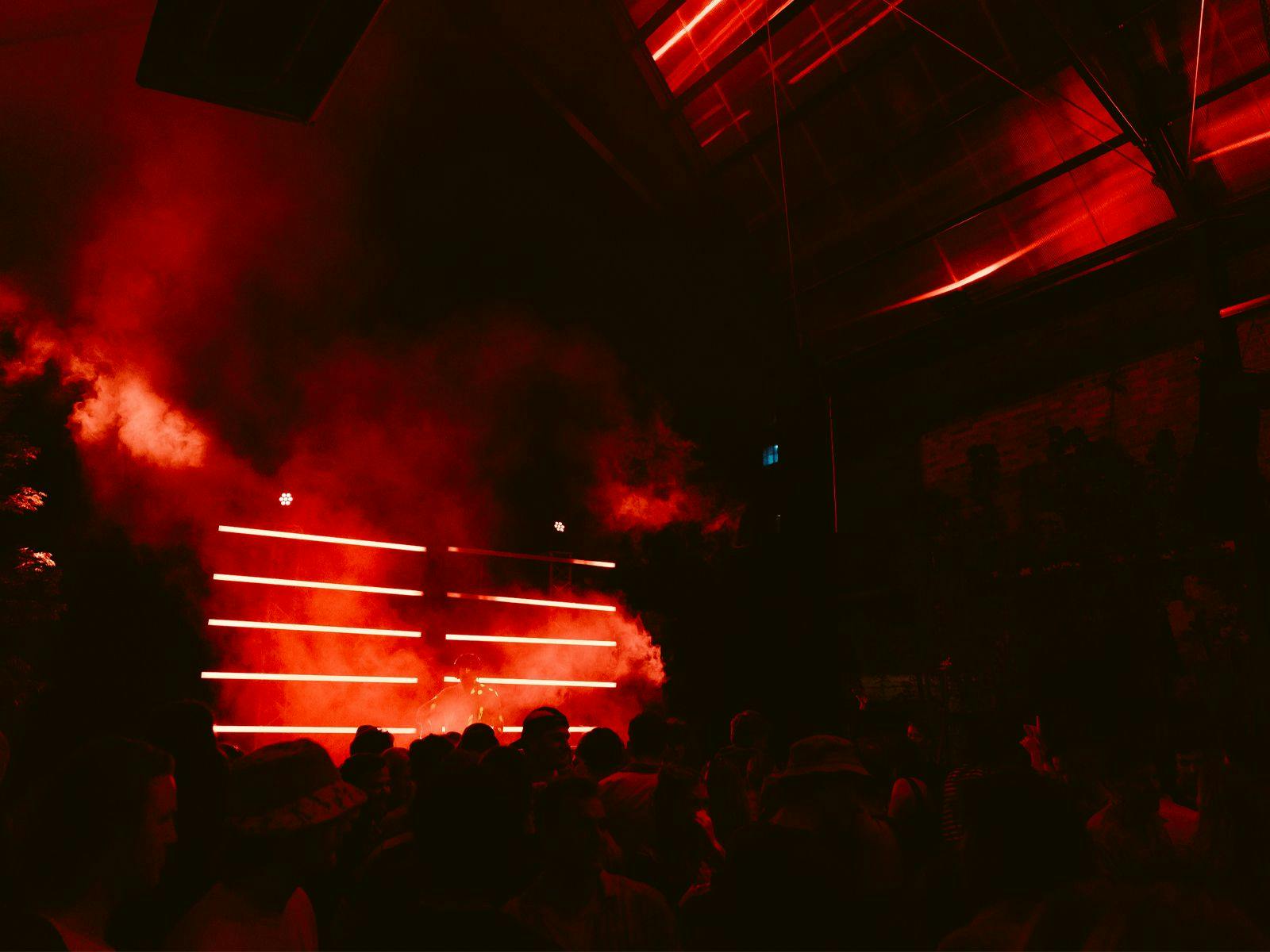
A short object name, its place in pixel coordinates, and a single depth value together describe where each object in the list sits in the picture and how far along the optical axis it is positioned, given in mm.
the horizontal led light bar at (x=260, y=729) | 9008
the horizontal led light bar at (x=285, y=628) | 9484
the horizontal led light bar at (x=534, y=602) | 11766
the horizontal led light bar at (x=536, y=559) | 11938
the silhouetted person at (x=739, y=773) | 3691
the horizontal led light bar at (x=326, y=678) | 9266
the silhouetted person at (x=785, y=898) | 1802
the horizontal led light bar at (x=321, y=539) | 9732
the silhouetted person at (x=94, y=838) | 1659
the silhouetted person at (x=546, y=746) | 4559
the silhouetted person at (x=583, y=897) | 2250
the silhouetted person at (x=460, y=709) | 10125
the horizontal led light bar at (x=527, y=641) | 11414
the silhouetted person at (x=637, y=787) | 3494
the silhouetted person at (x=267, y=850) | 1933
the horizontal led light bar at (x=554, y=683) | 10992
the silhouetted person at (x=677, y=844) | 3238
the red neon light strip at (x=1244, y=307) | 5387
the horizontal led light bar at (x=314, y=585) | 9474
